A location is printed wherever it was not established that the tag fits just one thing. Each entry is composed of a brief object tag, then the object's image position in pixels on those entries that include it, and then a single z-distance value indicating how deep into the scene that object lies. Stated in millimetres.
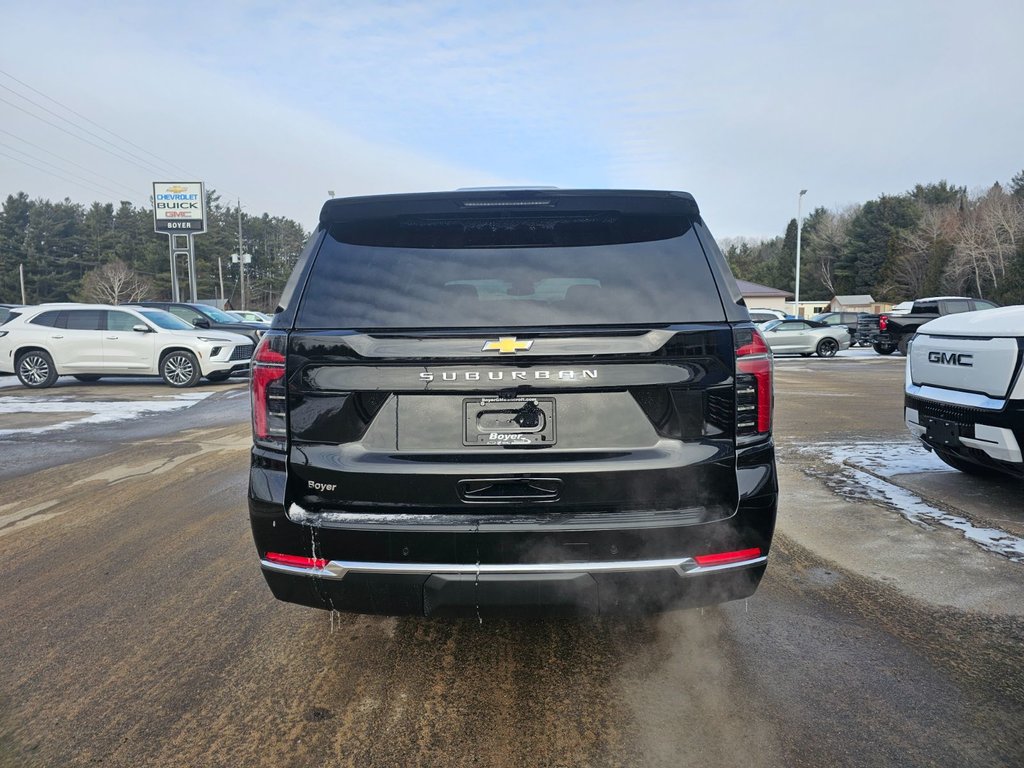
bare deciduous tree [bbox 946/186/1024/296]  50938
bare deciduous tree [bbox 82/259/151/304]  62938
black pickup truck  21578
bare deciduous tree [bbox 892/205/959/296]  60062
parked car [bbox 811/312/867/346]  30858
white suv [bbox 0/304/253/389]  13062
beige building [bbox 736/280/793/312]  67950
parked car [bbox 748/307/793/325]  31131
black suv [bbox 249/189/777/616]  2291
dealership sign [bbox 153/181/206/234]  37312
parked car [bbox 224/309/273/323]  25852
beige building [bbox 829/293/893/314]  75012
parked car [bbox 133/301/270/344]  17391
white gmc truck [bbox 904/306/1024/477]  4297
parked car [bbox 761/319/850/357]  24969
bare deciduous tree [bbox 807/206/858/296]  86812
